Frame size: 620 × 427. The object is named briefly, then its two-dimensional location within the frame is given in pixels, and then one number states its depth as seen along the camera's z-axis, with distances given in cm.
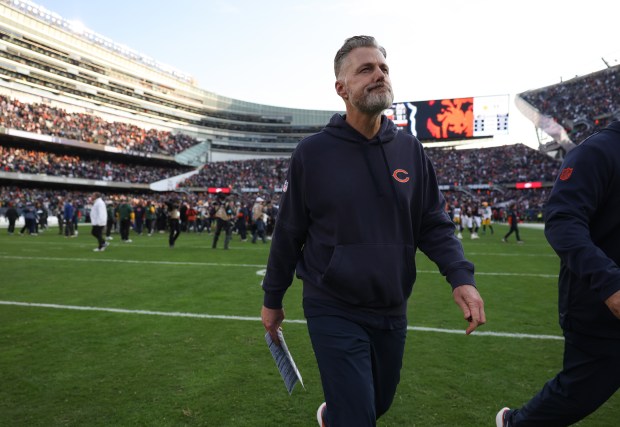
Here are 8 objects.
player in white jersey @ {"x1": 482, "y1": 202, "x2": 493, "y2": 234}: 2327
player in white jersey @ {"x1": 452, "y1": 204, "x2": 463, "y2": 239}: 2472
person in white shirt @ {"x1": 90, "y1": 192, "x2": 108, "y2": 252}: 1362
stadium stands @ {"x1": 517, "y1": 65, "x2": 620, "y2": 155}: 4609
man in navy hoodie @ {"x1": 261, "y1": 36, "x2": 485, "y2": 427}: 205
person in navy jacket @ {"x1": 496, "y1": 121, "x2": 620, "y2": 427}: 209
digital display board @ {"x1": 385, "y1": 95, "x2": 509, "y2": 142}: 4912
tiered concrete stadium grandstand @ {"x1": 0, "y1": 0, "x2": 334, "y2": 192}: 5162
